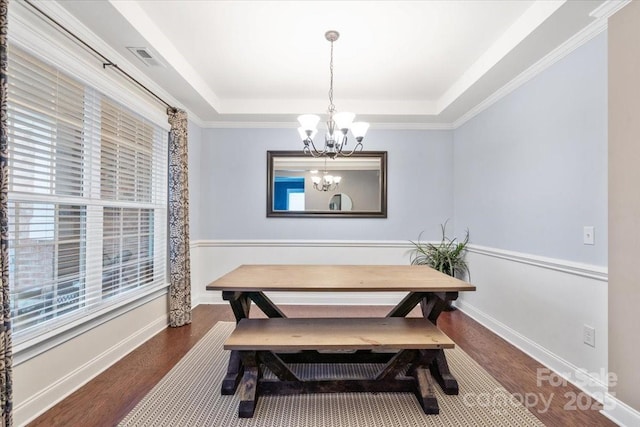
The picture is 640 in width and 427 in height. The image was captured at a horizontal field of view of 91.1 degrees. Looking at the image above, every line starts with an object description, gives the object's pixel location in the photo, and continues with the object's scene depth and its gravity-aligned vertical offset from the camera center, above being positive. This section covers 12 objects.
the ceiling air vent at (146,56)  2.32 +1.21
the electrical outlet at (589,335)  2.02 -0.77
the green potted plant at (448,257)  3.69 -0.49
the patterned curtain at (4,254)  1.39 -0.19
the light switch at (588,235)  2.02 -0.12
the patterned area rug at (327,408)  1.73 -1.14
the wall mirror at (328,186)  4.04 +0.38
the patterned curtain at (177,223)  3.19 -0.10
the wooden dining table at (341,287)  1.94 -0.44
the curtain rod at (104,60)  1.76 +1.10
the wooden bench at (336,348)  1.78 -0.74
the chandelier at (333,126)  2.32 +0.67
